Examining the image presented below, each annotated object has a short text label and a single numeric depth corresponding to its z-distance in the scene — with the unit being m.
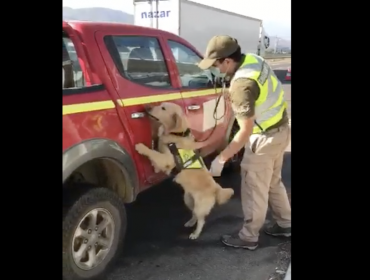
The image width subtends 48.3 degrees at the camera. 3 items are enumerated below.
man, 2.33
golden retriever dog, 2.57
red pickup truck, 2.02
